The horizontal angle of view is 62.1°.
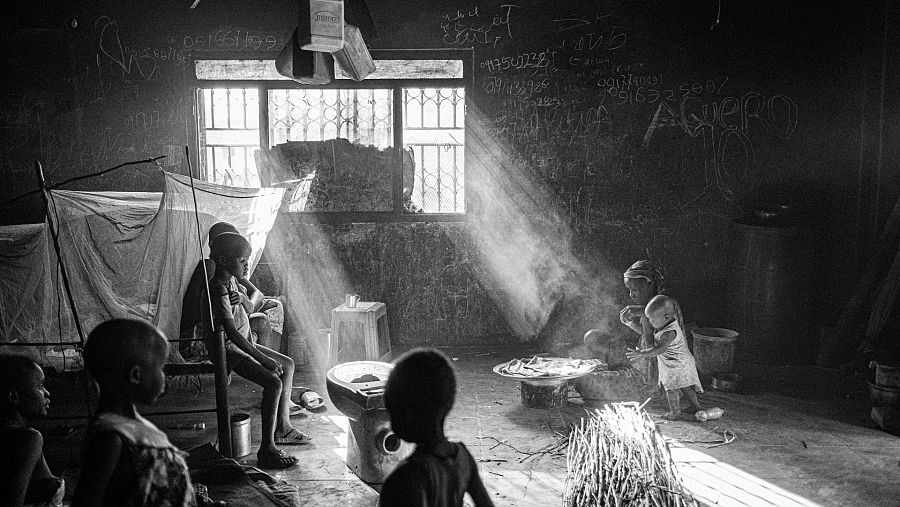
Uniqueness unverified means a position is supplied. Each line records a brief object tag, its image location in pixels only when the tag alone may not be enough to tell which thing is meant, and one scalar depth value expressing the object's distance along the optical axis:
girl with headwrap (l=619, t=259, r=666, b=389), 6.48
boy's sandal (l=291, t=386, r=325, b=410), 6.61
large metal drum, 8.01
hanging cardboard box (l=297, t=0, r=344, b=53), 5.18
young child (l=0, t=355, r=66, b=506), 2.97
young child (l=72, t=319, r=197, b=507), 2.30
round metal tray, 6.40
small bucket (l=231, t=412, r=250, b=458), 5.41
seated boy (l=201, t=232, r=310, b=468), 5.13
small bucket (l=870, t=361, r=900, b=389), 6.07
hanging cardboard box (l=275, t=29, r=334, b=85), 6.36
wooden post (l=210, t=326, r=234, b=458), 5.06
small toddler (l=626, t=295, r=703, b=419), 6.26
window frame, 8.48
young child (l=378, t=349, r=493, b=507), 2.29
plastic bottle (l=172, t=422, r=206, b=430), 6.18
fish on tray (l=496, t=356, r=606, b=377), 6.53
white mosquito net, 6.47
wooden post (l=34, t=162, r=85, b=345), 4.23
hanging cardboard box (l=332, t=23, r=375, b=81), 6.09
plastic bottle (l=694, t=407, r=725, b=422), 6.22
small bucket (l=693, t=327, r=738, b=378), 7.40
